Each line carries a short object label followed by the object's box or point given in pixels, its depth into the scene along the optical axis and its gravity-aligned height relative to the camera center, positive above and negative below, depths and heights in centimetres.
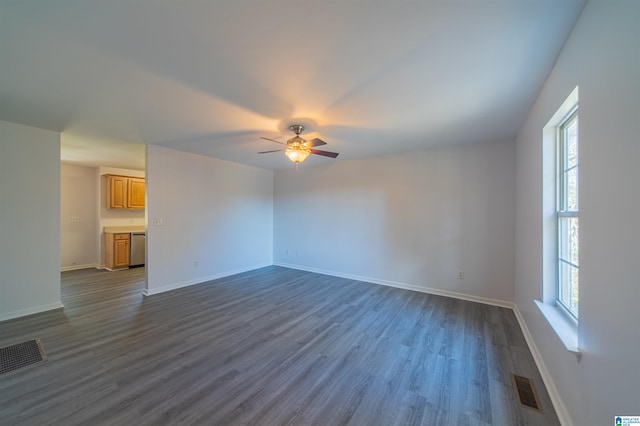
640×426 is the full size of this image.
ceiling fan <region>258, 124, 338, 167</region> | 281 +81
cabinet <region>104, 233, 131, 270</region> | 569 -94
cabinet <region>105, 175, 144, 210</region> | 590 +52
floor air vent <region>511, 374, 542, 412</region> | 172 -141
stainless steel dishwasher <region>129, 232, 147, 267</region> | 595 -95
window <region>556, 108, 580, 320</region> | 180 +0
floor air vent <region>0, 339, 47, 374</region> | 212 -140
